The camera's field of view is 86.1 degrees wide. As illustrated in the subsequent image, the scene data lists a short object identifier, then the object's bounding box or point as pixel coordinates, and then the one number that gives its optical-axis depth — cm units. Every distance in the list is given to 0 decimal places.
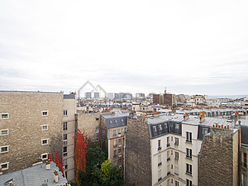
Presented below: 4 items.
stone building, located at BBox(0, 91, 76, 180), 1705
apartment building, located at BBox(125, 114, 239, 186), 1630
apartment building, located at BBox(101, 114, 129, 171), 2434
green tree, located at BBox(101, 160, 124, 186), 1871
